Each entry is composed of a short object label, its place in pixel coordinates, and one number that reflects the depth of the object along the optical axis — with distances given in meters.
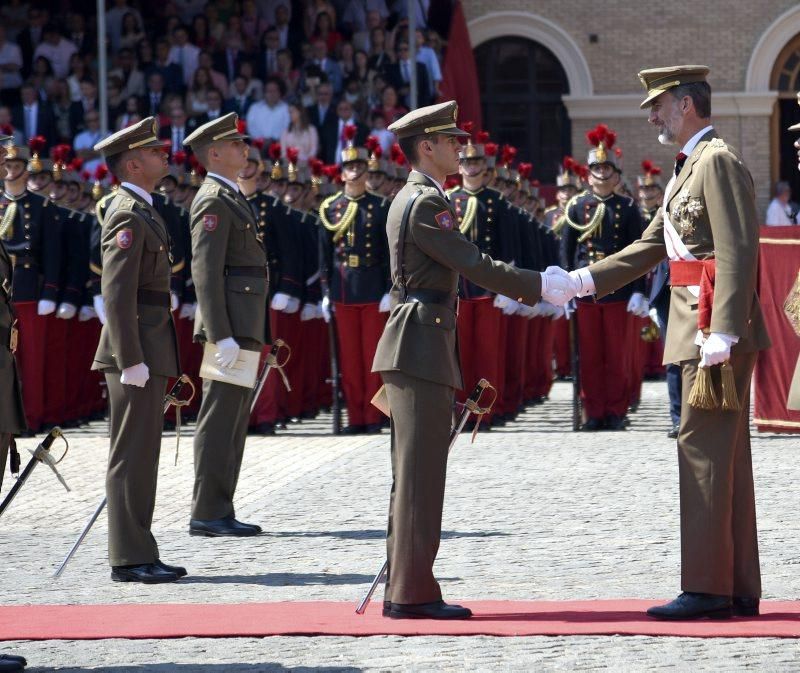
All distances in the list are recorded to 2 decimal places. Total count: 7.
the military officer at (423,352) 12.69
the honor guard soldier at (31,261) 26.53
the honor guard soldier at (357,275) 25.80
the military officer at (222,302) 16.94
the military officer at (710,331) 12.31
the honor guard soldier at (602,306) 25.95
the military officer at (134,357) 14.82
